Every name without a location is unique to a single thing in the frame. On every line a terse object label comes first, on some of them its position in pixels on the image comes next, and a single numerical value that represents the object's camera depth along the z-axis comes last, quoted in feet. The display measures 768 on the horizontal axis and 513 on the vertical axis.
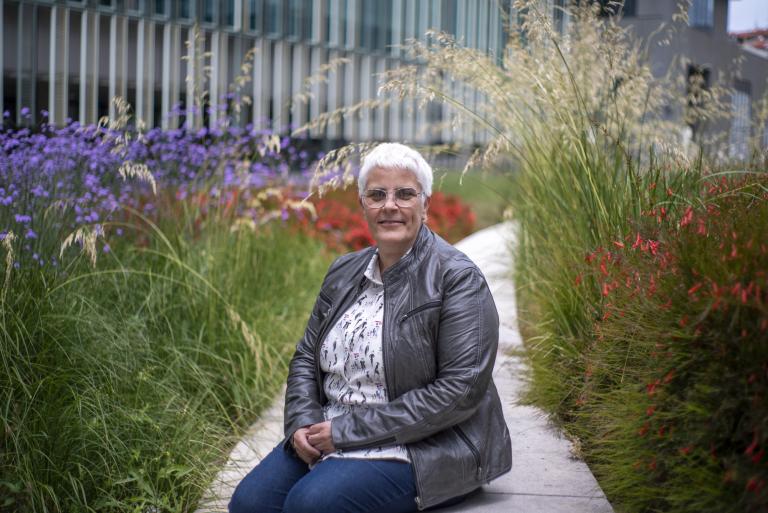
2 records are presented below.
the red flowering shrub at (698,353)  6.45
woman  8.46
